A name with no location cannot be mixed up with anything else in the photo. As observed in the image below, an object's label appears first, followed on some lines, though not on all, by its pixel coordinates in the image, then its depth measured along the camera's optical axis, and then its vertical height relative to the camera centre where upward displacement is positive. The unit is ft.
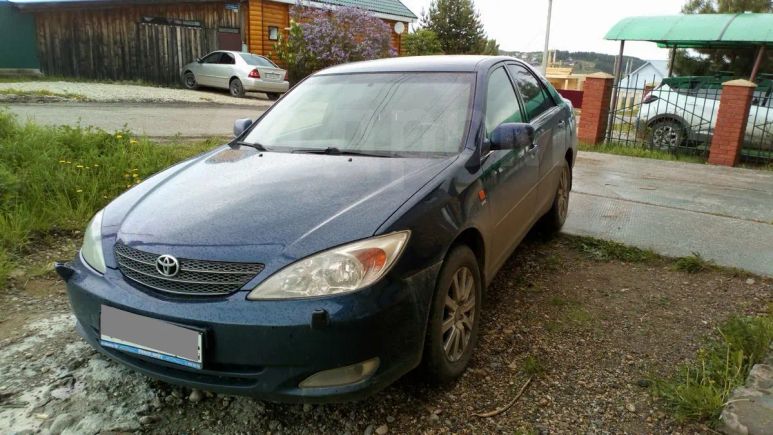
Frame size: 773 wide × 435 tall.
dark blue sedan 6.60 -2.43
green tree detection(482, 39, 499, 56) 104.83 +4.10
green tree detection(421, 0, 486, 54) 100.78 +7.24
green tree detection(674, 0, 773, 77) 57.52 +2.35
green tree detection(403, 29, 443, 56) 87.56 +3.40
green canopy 41.63 +3.60
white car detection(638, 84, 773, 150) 31.63 -2.25
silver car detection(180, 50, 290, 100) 55.88 -1.52
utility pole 77.97 +3.96
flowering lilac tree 62.85 +2.58
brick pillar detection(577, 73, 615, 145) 34.58 -2.08
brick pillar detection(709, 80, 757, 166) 29.78 -2.28
